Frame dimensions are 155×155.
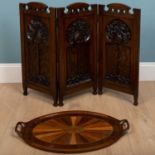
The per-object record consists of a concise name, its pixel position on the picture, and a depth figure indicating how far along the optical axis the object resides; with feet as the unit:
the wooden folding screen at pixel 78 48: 9.07
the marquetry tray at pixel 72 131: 7.57
